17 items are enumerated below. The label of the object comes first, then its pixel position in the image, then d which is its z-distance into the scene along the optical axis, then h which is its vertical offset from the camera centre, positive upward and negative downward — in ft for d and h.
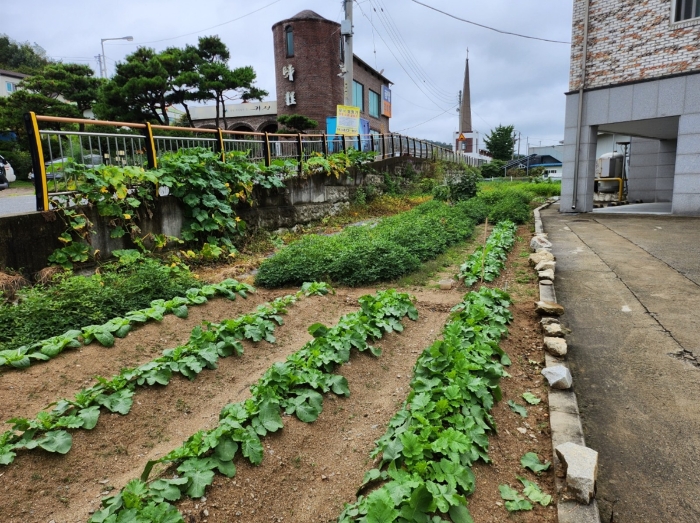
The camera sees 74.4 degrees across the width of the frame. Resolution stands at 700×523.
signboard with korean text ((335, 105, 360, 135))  54.80 +7.42
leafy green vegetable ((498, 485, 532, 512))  8.46 -5.95
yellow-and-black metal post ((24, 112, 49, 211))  21.44 +1.08
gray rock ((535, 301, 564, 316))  18.25 -5.19
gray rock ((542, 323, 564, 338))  15.99 -5.30
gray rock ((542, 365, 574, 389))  12.53 -5.45
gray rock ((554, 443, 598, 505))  8.39 -5.42
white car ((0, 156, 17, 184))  62.13 +2.35
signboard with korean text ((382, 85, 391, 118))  142.17 +24.46
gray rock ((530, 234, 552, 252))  32.37 -4.72
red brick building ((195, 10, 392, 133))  106.73 +26.73
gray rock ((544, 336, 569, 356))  14.64 -5.37
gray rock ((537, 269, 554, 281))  23.45 -4.99
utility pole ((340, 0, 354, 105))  56.24 +16.48
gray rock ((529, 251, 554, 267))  27.39 -4.81
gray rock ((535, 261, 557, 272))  25.20 -4.86
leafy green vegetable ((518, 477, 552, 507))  8.63 -5.97
